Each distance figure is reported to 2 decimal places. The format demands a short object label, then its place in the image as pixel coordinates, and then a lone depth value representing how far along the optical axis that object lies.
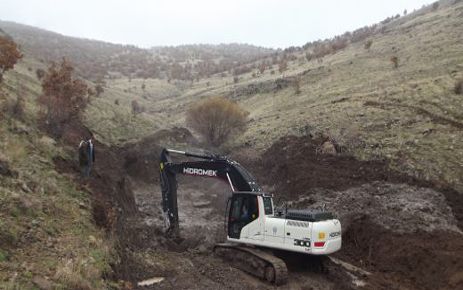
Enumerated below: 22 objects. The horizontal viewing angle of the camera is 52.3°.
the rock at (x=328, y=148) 24.45
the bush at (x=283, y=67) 51.57
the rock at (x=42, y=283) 8.62
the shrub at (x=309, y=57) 53.78
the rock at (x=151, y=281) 11.81
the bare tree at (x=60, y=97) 22.22
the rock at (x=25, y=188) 12.79
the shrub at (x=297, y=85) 37.91
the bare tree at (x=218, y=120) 32.88
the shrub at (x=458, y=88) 26.20
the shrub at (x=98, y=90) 40.86
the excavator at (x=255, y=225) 13.95
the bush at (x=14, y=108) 19.73
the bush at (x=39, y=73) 31.55
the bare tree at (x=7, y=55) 22.31
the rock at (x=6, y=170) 12.76
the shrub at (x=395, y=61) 35.31
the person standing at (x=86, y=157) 17.77
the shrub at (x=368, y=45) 45.34
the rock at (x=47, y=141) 17.79
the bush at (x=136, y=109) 40.07
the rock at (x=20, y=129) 16.85
